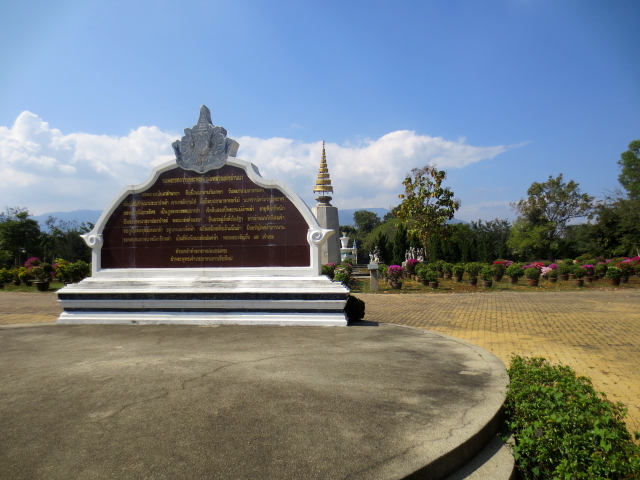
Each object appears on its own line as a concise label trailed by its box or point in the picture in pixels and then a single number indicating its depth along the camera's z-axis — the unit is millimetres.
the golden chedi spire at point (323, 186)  28672
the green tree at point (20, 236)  38947
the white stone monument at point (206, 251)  7293
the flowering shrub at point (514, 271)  19266
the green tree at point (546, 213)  40344
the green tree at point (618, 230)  25422
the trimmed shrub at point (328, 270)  17528
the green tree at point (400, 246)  32816
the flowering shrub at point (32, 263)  22444
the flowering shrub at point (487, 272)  18859
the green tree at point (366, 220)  79875
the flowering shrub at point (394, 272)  18234
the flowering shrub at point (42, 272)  19984
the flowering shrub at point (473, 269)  20000
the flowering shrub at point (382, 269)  20162
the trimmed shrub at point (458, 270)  20500
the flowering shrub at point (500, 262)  20805
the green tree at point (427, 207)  29562
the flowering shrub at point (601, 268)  19422
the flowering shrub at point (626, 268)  18688
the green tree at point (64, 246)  43562
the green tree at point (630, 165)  46562
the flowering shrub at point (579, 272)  18875
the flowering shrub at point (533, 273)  18406
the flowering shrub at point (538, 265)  21384
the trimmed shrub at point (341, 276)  16328
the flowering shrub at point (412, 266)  22438
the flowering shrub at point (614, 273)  18044
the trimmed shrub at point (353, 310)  7461
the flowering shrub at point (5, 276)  20953
